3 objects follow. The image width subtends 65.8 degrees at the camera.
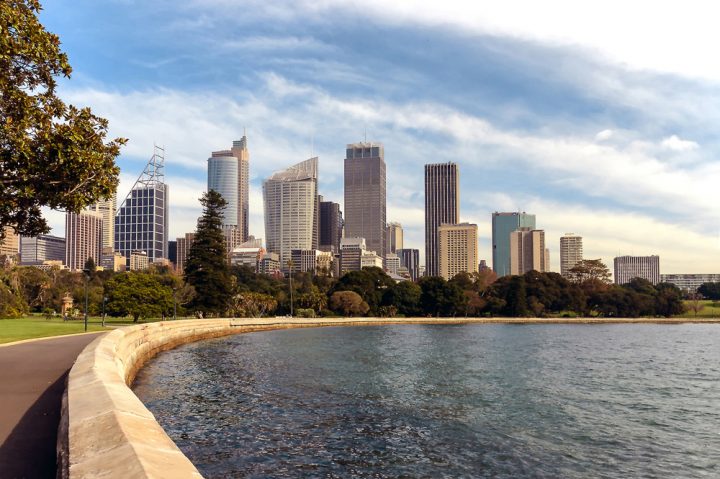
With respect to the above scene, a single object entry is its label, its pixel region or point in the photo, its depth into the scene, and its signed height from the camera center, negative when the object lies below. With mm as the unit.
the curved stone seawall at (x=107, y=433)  5254 -1924
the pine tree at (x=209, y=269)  75062 +55
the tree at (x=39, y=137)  15453 +3895
